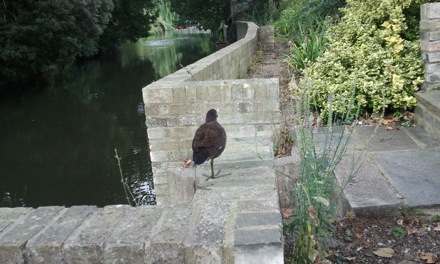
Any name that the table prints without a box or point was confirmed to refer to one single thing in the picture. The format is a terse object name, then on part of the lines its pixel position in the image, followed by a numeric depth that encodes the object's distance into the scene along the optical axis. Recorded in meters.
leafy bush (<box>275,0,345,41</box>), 10.97
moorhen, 3.14
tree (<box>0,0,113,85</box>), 18.59
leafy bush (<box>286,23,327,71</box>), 7.66
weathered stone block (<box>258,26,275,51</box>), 13.52
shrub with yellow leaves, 5.55
